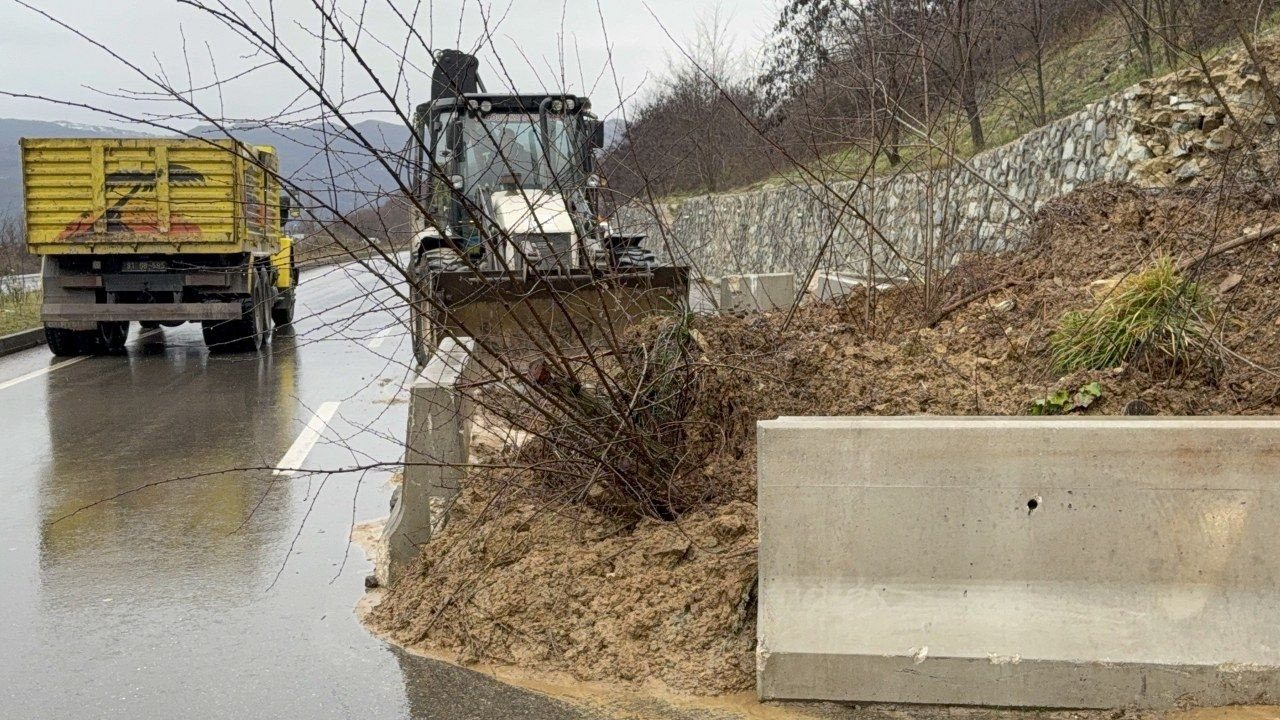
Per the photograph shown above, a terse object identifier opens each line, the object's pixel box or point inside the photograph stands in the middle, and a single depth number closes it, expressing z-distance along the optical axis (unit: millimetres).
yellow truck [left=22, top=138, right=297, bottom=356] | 17250
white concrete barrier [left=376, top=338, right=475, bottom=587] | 6359
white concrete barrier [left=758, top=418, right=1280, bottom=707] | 4527
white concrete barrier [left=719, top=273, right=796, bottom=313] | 10375
